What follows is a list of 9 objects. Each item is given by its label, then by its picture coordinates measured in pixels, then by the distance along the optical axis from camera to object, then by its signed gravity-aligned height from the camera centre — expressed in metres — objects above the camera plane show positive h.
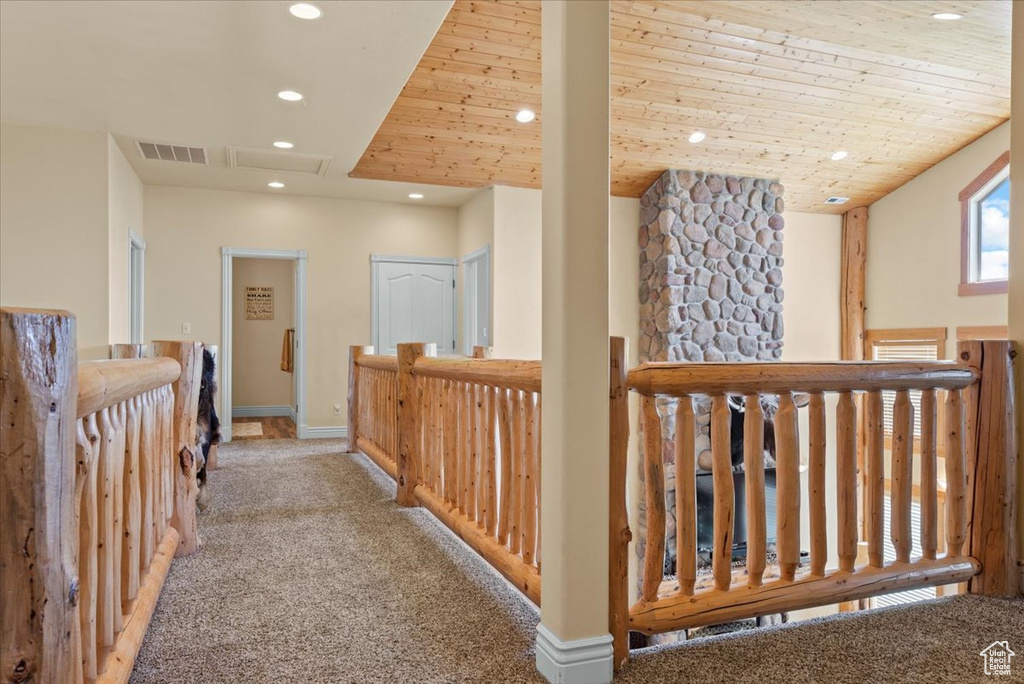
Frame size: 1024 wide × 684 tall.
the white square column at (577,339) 1.66 -0.03
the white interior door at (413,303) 7.10 +0.27
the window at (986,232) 6.29 +0.98
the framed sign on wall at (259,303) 9.36 +0.36
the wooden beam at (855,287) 7.75 +0.50
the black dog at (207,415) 3.87 -0.57
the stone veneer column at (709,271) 6.62 +0.61
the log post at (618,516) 1.75 -0.52
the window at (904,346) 6.86 -0.20
